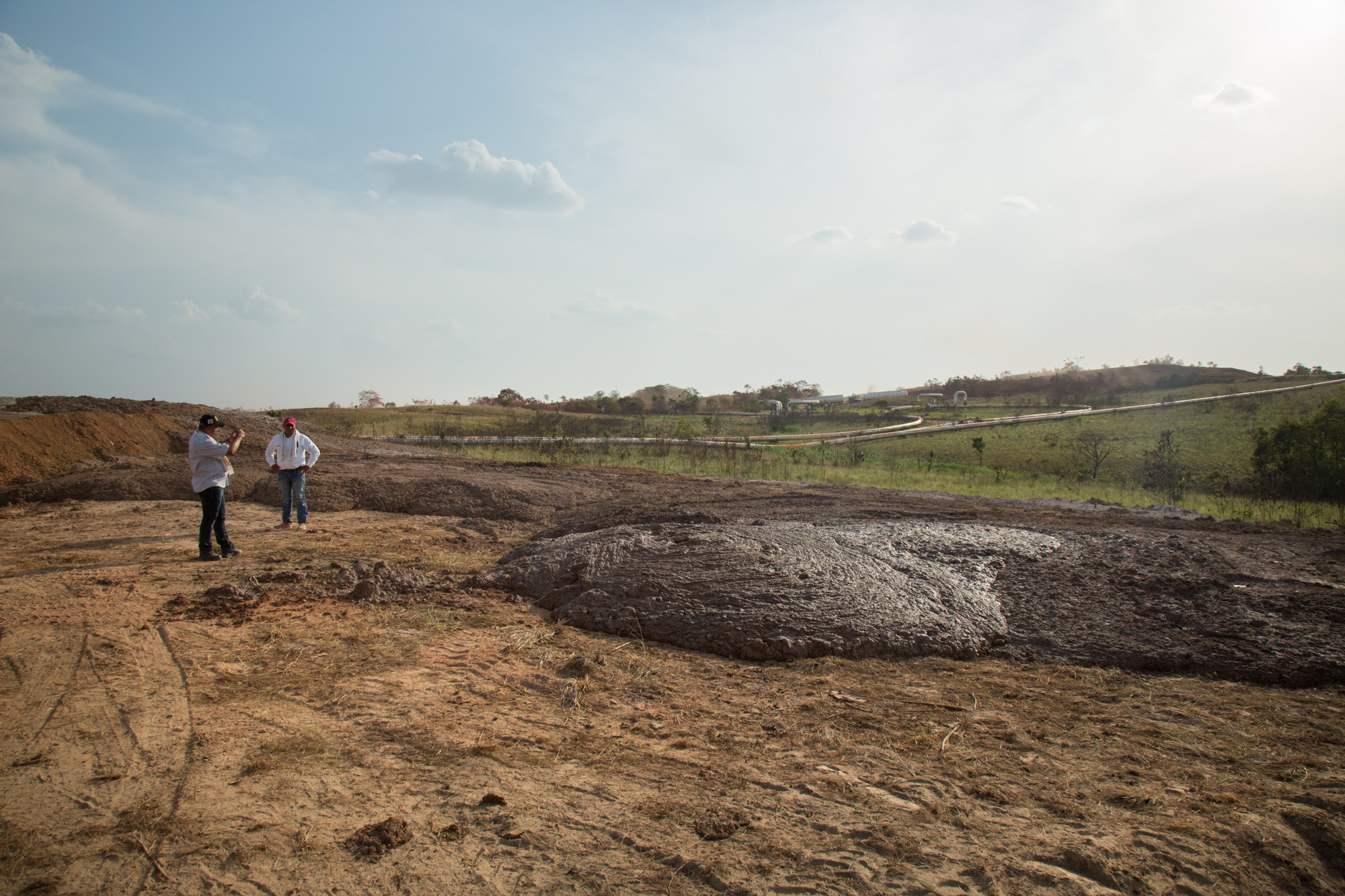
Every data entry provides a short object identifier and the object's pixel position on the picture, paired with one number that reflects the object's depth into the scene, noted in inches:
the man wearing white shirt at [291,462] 367.9
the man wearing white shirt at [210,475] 290.8
